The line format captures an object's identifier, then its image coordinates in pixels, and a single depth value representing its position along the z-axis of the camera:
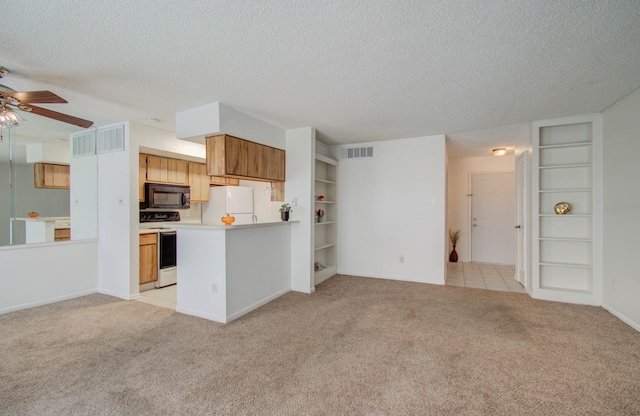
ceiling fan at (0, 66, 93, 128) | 2.22
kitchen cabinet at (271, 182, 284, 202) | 4.45
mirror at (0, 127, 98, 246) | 3.58
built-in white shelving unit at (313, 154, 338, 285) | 5.05
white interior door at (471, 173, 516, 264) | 6.20
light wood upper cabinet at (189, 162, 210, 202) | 5.16
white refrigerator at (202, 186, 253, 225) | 5.30
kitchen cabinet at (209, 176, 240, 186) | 5.43
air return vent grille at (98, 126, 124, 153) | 3.97
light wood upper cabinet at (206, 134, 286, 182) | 3.27
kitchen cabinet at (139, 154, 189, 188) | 4.36
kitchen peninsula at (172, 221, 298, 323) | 3.12
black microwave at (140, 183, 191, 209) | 4.44
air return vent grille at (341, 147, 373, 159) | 5.21
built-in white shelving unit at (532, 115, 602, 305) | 3.64
